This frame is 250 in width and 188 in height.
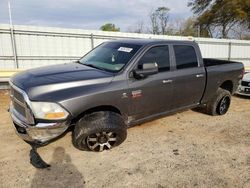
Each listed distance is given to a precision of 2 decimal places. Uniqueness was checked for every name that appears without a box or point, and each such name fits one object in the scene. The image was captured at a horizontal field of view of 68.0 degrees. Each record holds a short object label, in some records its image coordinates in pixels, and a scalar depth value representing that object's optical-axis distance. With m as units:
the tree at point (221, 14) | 20.76
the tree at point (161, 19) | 29.20
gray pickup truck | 2.72
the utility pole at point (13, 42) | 7.16
